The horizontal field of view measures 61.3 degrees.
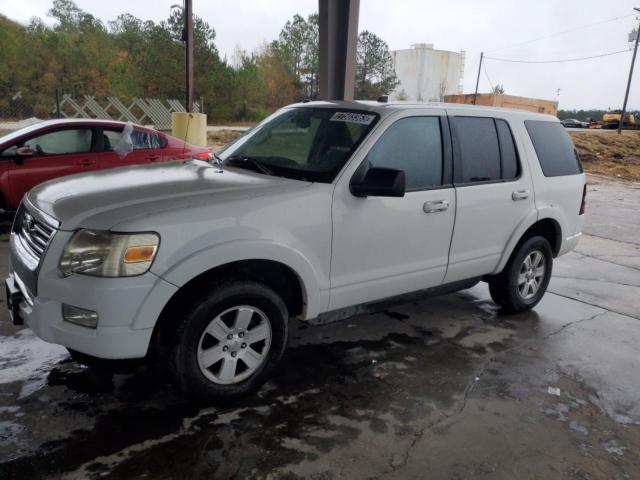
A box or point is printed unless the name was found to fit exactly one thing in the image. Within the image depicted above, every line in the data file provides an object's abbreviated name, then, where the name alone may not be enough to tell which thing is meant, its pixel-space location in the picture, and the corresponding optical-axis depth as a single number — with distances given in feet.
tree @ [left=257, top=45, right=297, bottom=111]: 178.09
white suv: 9.06
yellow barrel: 48.44
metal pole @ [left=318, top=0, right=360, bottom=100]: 32.53
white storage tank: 324.19
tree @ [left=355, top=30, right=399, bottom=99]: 205.26
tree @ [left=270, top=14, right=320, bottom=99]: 198.90
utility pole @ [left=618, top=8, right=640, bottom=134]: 129.29
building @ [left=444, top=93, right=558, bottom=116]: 187.01
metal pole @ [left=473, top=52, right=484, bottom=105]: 221.78
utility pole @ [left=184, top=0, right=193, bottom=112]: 49.83
